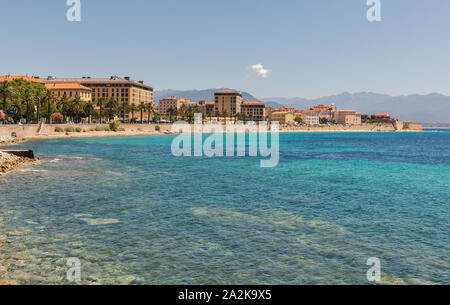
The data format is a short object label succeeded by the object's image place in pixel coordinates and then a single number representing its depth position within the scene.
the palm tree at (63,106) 139.38
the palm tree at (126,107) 188.25
